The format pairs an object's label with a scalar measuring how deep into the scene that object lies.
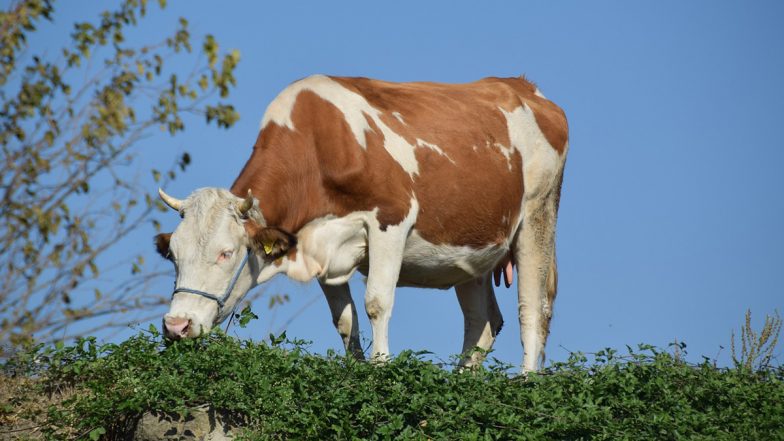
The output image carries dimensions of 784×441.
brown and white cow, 19.53
